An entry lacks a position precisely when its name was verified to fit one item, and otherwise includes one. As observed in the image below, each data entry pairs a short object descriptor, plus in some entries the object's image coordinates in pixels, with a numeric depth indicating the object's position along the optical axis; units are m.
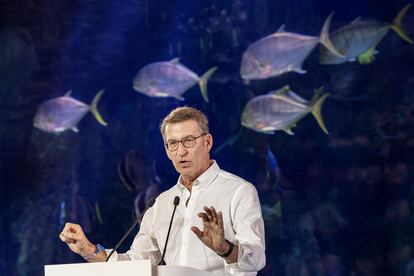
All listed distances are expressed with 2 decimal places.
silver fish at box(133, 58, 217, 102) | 11.15
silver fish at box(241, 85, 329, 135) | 10.48
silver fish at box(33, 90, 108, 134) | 11.73
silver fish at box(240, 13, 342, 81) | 10.57
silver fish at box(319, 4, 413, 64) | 10.20
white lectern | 4.65
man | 5.73
